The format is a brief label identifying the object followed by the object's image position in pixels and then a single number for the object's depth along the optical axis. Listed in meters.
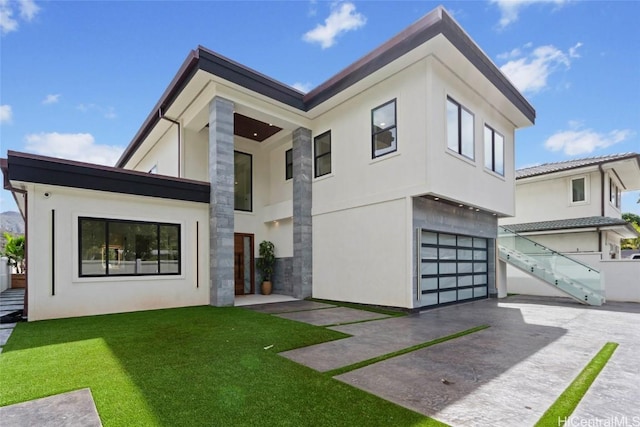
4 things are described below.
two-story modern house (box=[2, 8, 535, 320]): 8.08
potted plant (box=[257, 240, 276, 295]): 12.74
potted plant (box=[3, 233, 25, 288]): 17.02
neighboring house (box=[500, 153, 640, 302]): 13.72
